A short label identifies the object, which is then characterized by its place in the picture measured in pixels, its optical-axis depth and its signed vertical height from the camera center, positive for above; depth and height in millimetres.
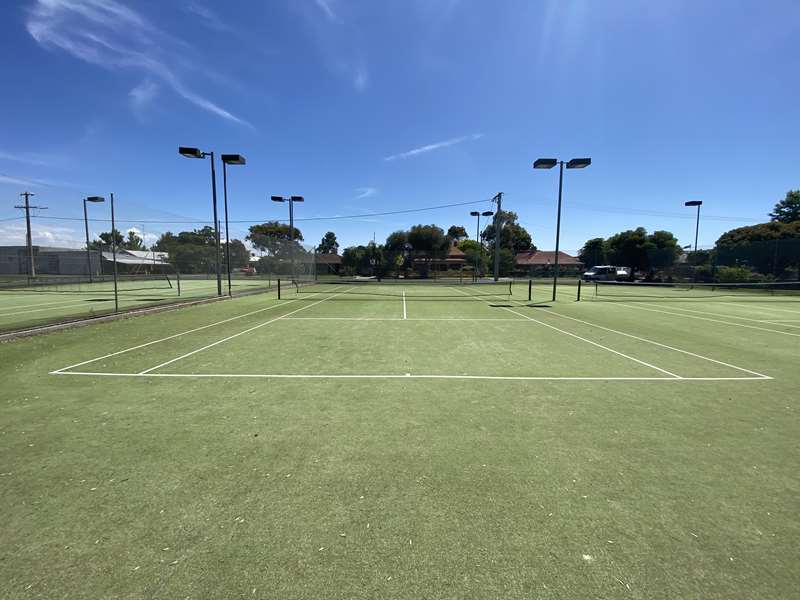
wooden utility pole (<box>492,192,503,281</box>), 33244 +4719
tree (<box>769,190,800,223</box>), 62688 +11149
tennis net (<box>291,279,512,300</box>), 26000 -1720
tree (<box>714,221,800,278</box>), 30828 +1552
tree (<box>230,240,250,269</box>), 31000 +1034
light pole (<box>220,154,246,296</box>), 18859 +5446
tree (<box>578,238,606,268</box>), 59781 +2205
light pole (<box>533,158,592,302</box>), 18016 +5220
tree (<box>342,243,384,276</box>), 56144 +1265
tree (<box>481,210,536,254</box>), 92000 +8904
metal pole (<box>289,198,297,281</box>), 28998 +3685
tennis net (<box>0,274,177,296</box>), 24703 -1639
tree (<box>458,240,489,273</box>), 55025 +1613
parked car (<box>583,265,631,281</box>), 52062 -436
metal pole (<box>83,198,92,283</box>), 29559 +1028
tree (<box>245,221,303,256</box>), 30688 +1931
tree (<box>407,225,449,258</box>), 73562 +6062
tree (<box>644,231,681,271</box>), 43884 +2531
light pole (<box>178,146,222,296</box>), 17172 +5307
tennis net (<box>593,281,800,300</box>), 25812 -1595
